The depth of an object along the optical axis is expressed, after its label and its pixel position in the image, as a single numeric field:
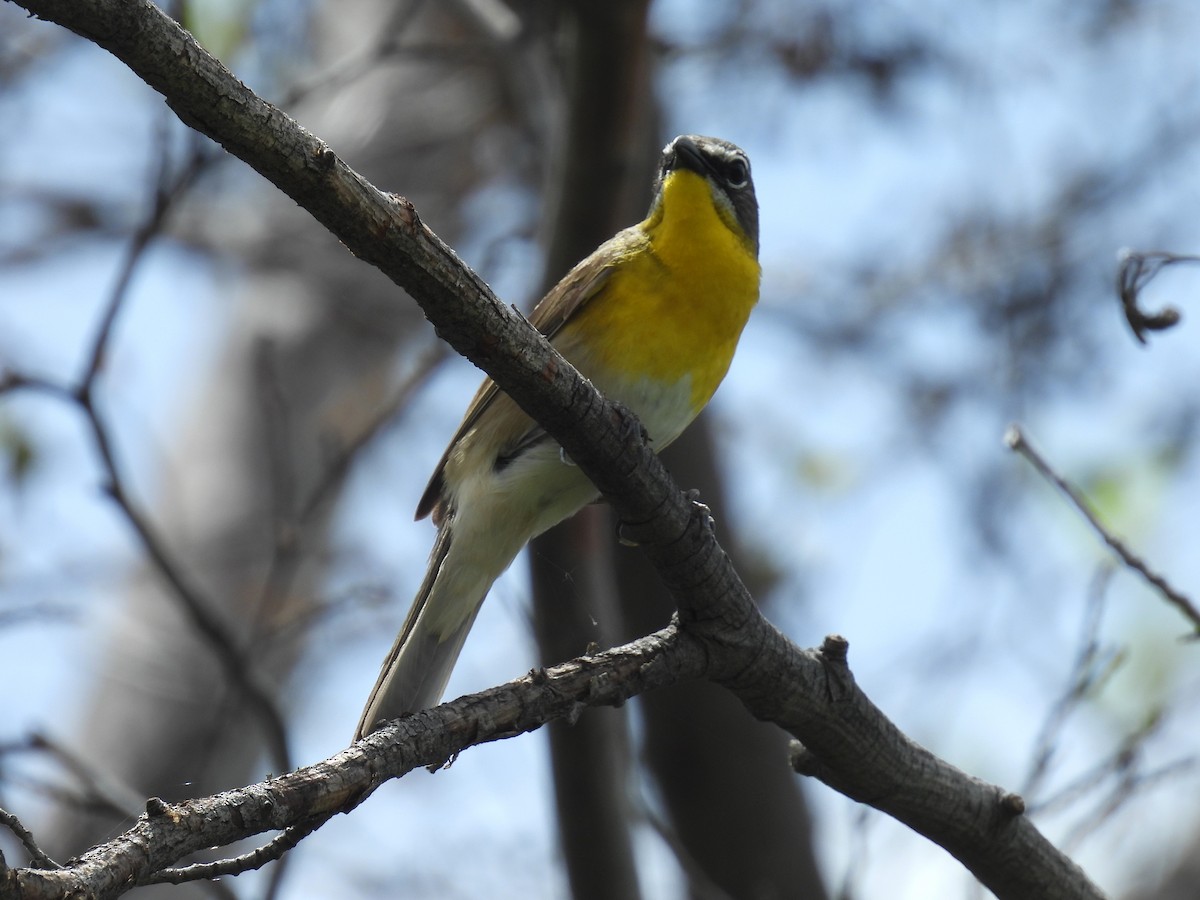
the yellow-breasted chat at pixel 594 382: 8.66
